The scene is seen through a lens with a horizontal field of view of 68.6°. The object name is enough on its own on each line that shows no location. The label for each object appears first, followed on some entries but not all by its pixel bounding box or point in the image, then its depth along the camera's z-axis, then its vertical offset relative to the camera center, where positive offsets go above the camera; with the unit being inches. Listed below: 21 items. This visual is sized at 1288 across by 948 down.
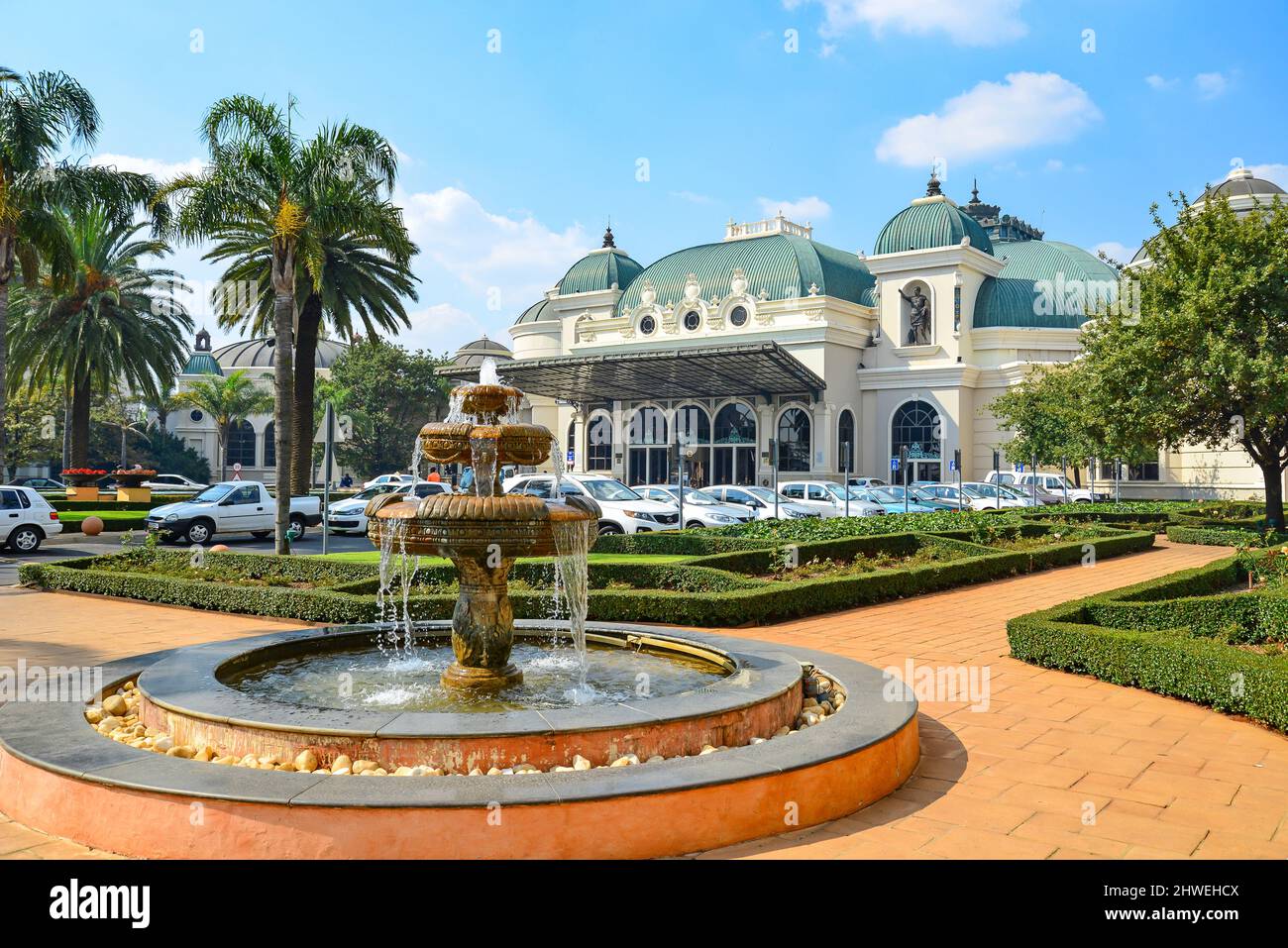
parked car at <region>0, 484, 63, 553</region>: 802.2 -28.9
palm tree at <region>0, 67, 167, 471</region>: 859.4 +292.2
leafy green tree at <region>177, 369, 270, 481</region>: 2409.0 +221.8
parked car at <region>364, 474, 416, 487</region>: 1435.2 +3.9
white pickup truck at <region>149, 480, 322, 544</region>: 867.4 -28.0
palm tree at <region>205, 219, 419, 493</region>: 954.1 +209.3
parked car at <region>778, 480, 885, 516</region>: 1139.3 -24.5
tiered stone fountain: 245.4 -11.1
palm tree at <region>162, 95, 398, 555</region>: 669.3 +211.8
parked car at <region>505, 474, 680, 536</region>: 839.7 -22.1
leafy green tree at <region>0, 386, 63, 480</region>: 2037.4 +125.4
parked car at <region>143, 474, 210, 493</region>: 1528.7 -0.8
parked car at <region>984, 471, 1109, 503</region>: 1572.3 -12.5
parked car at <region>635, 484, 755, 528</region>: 917.2 -31.3
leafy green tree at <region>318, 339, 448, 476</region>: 2393.0 +217.4
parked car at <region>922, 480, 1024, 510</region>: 1294.3 -25.4
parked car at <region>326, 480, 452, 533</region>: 1043.9 -36.5
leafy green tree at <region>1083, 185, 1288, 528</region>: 839.1 +118.8
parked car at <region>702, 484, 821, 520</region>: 1047.0 -23.6
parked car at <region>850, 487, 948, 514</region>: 1186.6 -27.2
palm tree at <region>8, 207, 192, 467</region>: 1196.5 +210.4
